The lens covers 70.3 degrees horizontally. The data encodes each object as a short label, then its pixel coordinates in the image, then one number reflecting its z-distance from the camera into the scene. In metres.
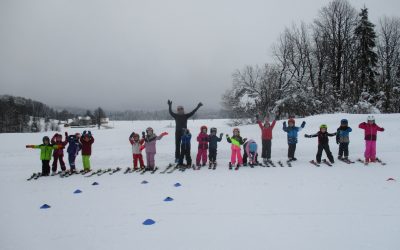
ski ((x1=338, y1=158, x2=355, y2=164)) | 10.56
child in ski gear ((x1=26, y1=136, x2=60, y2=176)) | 10.88
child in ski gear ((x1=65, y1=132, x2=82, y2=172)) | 11.30
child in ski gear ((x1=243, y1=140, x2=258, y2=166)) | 11.08
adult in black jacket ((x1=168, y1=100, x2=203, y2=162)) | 11.70
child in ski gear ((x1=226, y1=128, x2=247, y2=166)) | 11.09
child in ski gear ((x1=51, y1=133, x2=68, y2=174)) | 11.30
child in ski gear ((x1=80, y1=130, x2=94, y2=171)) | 11.34
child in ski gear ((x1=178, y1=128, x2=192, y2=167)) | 11.27
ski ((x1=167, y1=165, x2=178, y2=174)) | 10.35
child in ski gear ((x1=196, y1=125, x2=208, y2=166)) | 11.24
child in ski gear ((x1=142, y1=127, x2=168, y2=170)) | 11.02
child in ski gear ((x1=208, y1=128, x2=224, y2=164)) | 11.33
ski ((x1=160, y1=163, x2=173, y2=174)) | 10.36
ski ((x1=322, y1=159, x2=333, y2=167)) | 10.26
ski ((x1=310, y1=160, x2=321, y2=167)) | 10.34
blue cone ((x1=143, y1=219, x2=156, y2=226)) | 5.53
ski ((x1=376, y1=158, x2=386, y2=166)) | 10.21
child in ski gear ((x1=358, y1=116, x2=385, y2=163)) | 10.59
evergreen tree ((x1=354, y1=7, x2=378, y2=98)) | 34.00
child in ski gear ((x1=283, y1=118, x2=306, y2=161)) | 11.41
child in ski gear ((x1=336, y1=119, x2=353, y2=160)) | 11.05
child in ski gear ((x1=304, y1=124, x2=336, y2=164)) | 10.83
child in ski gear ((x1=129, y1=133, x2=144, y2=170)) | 11.28
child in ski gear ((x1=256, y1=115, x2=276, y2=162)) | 11.53
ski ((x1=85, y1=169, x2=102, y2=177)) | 10.48
